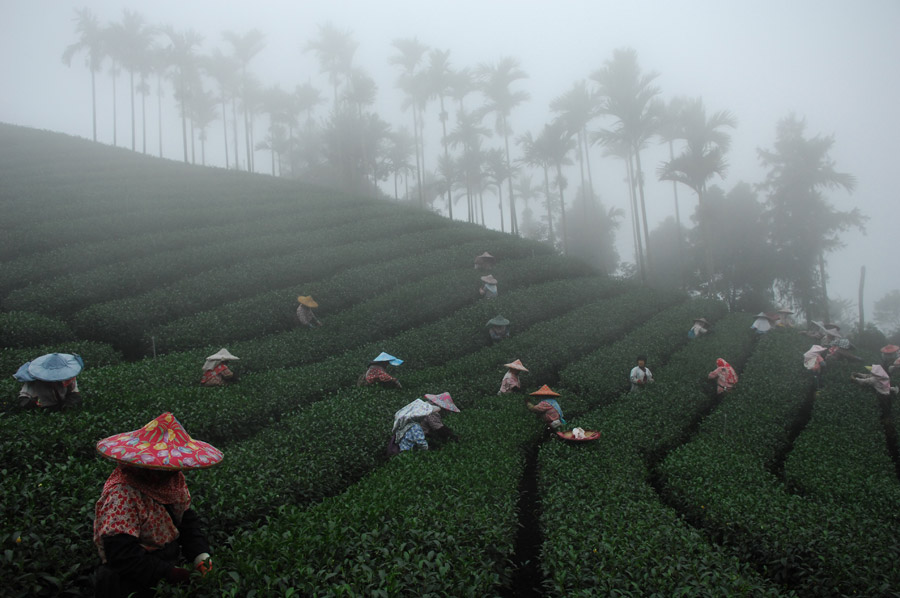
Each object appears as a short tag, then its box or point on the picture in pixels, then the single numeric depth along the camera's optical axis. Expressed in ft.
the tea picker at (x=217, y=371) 44.96
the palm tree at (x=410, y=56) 166.81
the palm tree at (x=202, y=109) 201.98
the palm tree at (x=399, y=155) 172.76
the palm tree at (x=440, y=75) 157.69
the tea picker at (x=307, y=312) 61.16
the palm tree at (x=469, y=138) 163.53
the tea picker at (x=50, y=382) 32.19
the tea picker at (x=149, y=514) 13.94
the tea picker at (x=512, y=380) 50.19
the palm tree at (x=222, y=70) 194.80
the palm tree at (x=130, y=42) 181.37
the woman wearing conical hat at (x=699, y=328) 71.41
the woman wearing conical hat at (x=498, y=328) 63.77
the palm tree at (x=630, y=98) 114.52
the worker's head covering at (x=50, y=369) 32.04
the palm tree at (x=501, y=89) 157.58
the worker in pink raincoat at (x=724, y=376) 53.01
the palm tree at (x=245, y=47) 194.18
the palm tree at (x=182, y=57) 184.75
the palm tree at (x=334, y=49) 186.19
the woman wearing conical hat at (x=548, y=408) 43.68
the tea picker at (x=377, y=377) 47.44
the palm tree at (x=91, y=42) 181.78
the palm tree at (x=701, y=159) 105.50
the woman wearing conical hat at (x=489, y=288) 75.56
